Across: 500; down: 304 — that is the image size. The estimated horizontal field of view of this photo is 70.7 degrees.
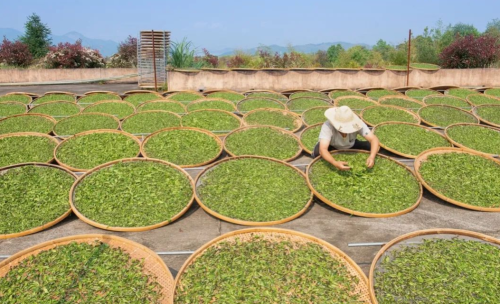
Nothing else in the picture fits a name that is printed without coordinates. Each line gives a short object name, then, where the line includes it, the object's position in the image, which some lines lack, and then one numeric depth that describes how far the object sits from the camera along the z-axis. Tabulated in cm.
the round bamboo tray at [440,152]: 348
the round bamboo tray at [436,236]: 278
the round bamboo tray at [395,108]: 583
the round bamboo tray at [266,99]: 688
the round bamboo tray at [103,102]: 657
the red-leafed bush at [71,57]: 1366
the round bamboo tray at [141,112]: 575
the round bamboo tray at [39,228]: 303
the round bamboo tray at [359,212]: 336
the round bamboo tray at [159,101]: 670
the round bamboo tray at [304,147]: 470
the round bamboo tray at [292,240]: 243
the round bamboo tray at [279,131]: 459
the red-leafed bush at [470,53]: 1189
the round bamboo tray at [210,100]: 695
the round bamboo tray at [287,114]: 581
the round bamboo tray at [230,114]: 579
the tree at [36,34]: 1881
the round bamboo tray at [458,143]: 436
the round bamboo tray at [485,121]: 584
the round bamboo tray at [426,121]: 587
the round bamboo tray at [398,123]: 459
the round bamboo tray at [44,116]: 580
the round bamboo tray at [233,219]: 320
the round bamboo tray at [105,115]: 545
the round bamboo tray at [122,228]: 313
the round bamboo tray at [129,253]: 246
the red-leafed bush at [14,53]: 1383
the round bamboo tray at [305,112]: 585
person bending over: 382
